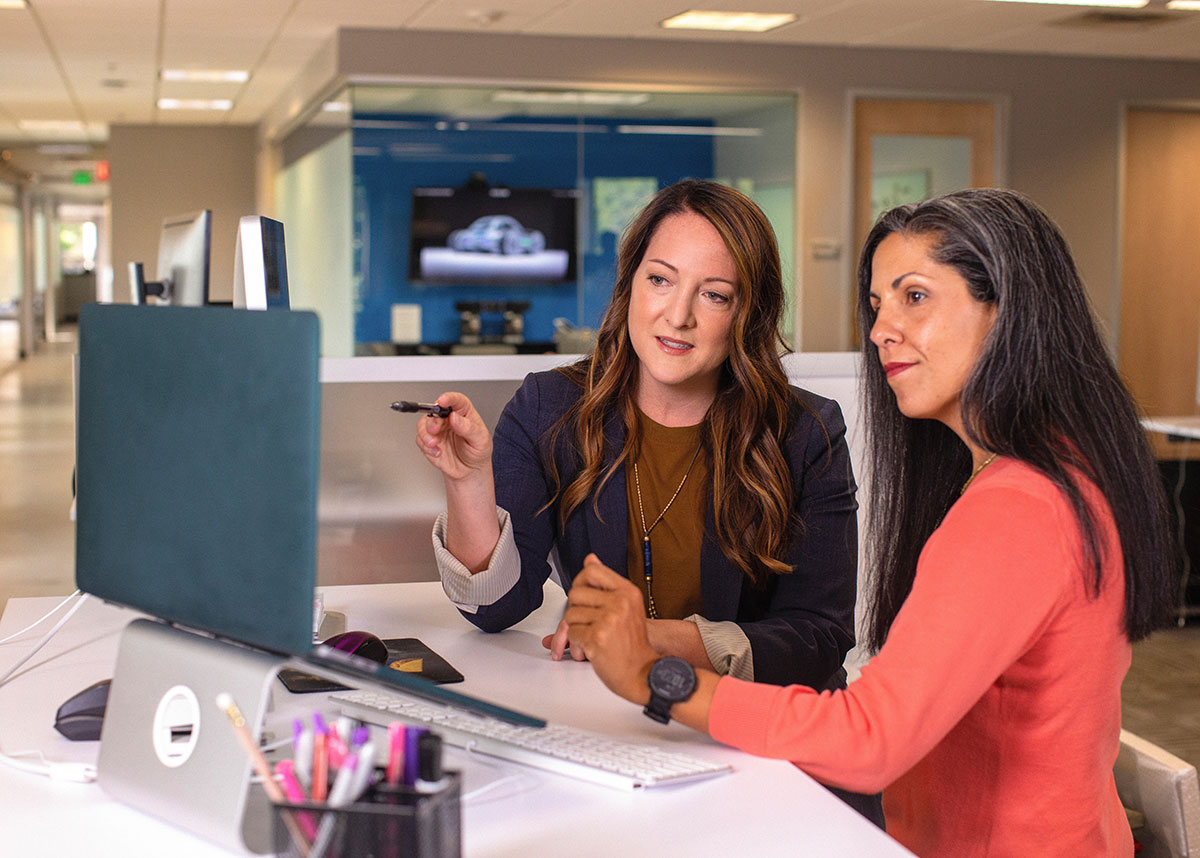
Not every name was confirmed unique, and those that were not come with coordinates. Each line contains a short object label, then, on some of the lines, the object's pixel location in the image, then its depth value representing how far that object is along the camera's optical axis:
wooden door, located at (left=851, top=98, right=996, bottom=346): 7.78
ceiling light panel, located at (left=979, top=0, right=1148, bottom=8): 6.20
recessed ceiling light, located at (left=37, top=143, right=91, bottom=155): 16.16
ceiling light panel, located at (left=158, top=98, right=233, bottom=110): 11.41
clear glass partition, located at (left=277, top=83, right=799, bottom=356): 7.53
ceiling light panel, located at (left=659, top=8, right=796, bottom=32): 6.68
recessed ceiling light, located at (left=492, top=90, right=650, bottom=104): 7.47
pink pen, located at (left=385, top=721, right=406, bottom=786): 0.86
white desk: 1.07
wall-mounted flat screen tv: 7.68
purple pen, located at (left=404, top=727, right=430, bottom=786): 0.87
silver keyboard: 1.20
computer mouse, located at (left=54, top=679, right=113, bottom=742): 1.32
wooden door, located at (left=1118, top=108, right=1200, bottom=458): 8.19
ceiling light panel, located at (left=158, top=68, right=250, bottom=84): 9.43
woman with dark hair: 1.14
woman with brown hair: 1.81
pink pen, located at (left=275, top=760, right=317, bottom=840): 0.84
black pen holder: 0.82
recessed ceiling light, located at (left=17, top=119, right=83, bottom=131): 13.24
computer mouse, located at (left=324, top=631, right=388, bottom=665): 1.52
